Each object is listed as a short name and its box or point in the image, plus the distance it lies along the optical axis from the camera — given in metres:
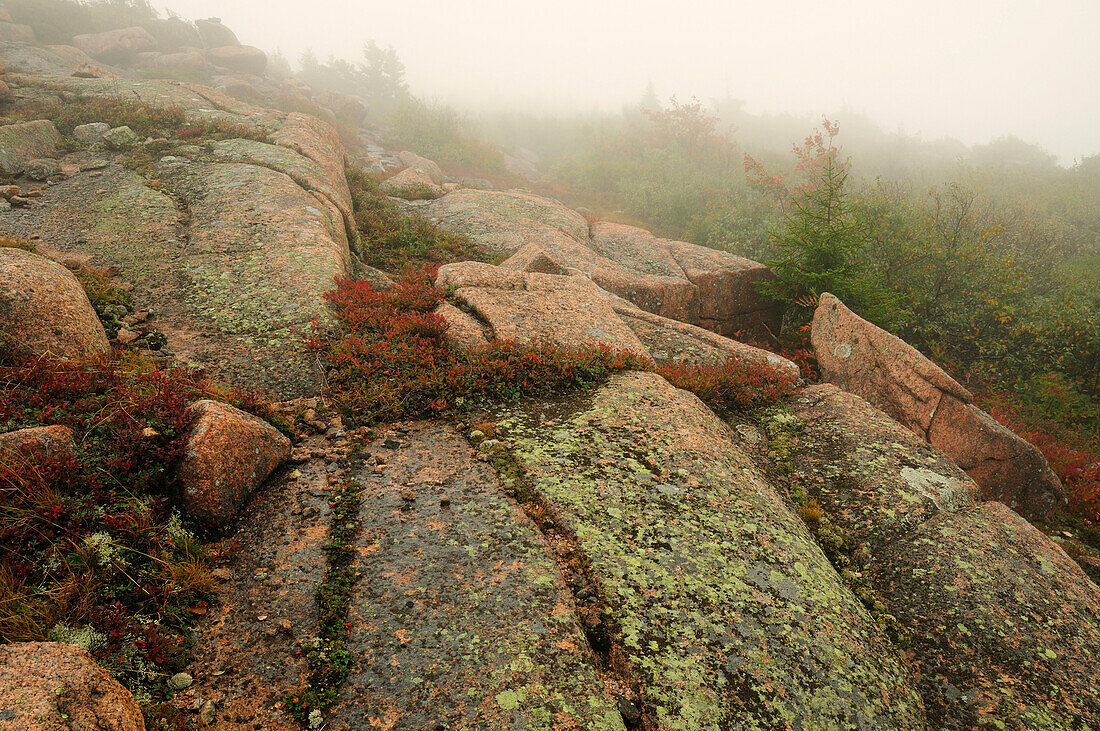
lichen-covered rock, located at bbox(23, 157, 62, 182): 11.34
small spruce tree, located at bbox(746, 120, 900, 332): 12.73
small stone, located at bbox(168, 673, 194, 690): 3.42
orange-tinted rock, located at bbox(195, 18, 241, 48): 45.17
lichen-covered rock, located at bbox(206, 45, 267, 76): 41.59
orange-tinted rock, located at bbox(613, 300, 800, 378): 10.17
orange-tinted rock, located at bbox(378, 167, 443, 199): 18.42
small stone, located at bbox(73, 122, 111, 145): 13.55
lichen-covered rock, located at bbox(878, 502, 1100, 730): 4.67
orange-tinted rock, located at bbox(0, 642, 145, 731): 2.58
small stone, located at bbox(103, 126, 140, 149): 13.38
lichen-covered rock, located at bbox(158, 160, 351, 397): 7.45
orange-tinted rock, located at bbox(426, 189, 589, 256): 14.99
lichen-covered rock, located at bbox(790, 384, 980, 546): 6.73
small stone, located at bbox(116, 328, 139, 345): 6.89
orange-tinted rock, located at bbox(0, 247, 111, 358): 5.50
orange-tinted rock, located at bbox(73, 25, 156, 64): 33.94
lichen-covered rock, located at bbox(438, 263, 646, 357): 8.86
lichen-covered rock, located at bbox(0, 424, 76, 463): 4.14
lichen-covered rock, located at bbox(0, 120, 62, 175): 11.39
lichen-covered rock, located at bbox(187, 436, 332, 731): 3.46
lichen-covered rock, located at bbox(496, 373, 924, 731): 4.10
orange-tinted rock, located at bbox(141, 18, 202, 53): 41.03
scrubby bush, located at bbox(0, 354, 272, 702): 3.42
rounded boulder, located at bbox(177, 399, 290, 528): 4.65
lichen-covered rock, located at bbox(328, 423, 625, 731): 3.58
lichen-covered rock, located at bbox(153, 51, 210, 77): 35.78
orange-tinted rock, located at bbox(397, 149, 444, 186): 24.71
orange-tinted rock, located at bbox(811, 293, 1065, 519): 9.55
